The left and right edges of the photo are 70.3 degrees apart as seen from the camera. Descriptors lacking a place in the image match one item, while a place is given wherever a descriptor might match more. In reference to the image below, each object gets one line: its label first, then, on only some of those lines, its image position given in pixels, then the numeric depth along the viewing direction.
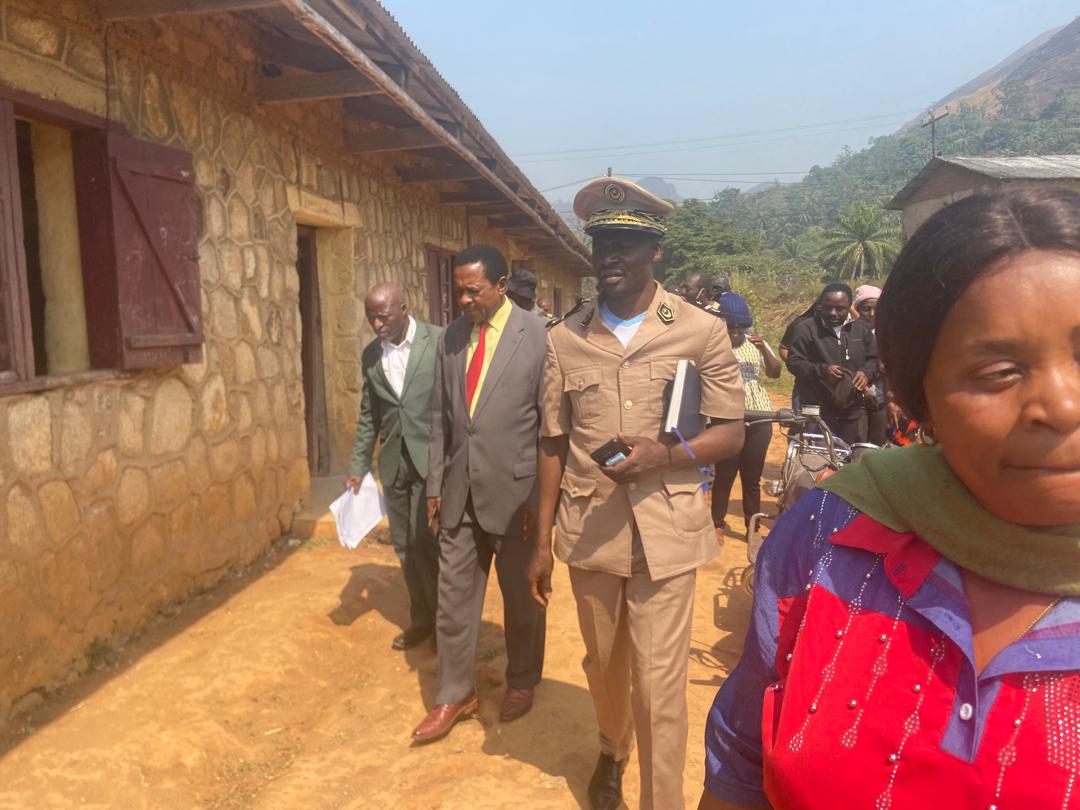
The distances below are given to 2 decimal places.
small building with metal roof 22.47
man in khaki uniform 2.38
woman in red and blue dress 0.83
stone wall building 3.22
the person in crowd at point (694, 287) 6.88
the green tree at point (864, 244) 39.42
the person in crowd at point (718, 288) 6.31
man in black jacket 5.44
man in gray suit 3.18
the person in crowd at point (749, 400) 5.36
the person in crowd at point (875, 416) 5.40
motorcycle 4.12
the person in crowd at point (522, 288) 6.80
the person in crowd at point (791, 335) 5.75
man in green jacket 3.87
